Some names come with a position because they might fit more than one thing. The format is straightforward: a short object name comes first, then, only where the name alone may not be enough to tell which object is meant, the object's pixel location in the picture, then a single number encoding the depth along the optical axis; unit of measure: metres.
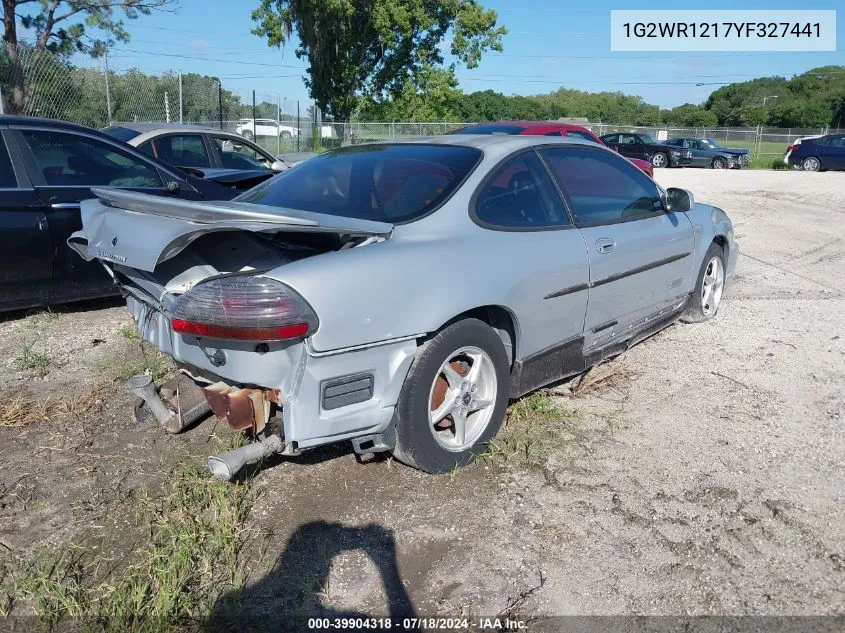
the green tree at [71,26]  17.52
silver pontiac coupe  2.59
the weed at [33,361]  4.48
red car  9.85
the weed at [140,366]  4.25
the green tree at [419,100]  36.47
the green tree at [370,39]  33.47
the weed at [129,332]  5.04
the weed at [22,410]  3.69
